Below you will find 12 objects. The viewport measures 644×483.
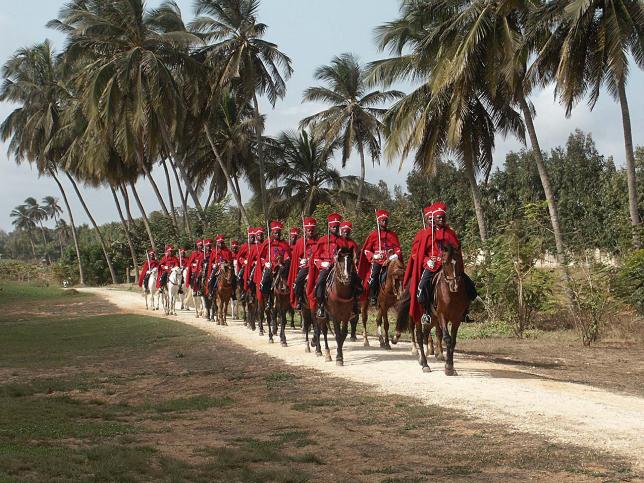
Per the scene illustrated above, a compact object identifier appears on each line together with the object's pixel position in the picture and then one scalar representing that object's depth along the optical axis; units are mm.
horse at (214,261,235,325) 23469
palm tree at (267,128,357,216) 52406
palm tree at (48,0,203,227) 38969
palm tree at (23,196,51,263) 145450
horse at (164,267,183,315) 29062
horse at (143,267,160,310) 31328
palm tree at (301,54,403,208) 48250
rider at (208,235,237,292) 24266
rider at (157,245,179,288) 29438
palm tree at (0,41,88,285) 56406
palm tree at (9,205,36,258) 144375
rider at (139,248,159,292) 31641
